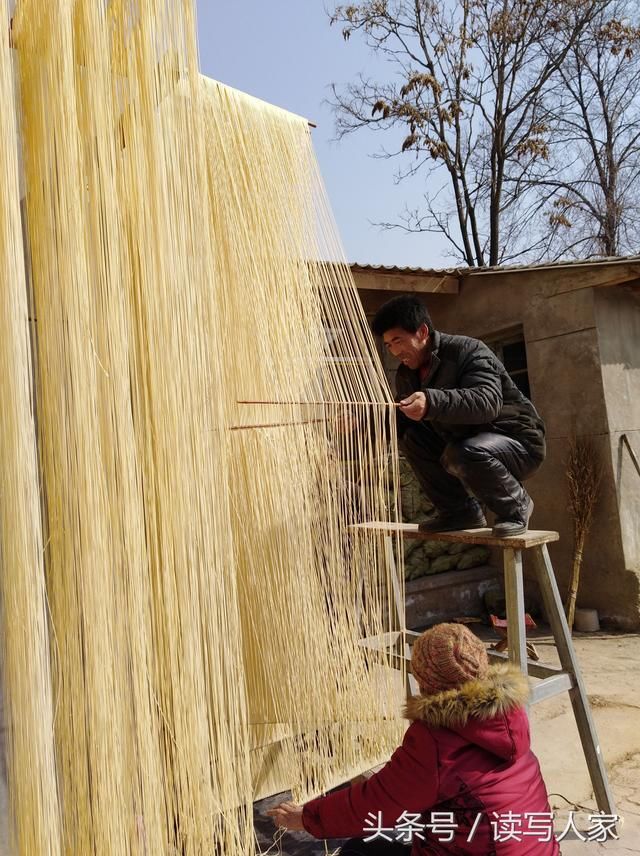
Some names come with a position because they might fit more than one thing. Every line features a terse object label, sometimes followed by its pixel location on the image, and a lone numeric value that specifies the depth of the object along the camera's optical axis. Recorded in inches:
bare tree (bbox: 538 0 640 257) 444.5
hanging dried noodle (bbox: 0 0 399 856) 29.3
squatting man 72.9
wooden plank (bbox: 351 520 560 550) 73.9
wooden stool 74.8
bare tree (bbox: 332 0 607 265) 407.8
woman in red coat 45.6
